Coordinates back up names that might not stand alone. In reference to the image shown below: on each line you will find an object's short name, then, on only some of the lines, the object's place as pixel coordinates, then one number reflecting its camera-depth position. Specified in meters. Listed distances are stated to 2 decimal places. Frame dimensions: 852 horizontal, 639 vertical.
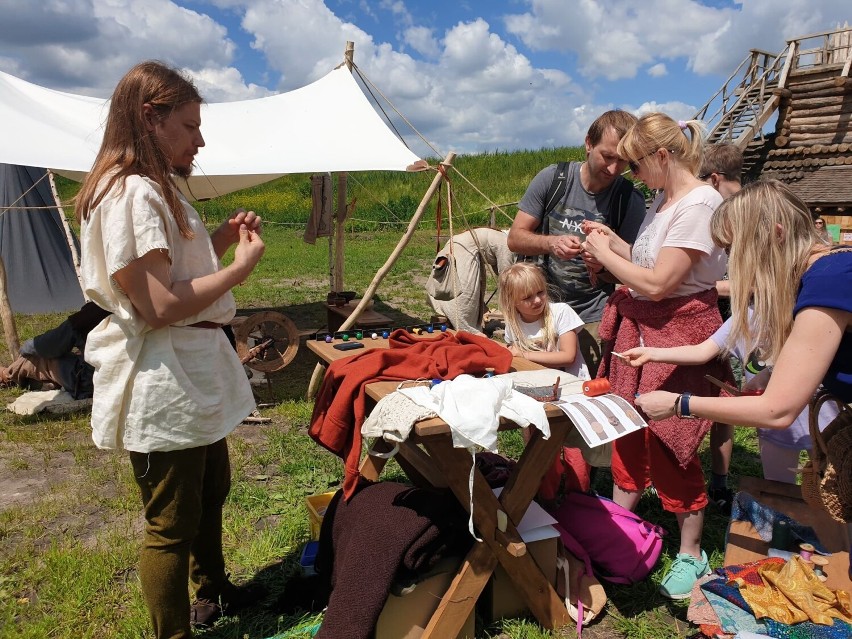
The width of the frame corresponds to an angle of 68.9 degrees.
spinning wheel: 5.27
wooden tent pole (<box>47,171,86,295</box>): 6.09
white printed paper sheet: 2.02
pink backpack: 2.74
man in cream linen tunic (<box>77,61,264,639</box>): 1.82
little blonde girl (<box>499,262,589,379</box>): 3.15
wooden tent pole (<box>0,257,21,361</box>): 5.86
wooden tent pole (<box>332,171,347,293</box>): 7.42
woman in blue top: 1.75
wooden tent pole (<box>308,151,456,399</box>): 4.94
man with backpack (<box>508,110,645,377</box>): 3.22
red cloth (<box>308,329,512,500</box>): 2.27
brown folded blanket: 2.03
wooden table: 2.10
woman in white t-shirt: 2.38
